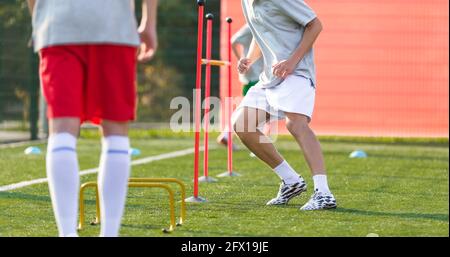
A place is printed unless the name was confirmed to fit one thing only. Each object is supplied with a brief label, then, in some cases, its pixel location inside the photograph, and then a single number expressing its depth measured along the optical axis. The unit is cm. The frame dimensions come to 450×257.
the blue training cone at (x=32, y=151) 2089
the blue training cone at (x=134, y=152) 2106
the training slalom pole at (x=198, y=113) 1230
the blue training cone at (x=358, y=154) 2109
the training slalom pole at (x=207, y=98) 1377
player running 1164
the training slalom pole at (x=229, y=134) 1611
